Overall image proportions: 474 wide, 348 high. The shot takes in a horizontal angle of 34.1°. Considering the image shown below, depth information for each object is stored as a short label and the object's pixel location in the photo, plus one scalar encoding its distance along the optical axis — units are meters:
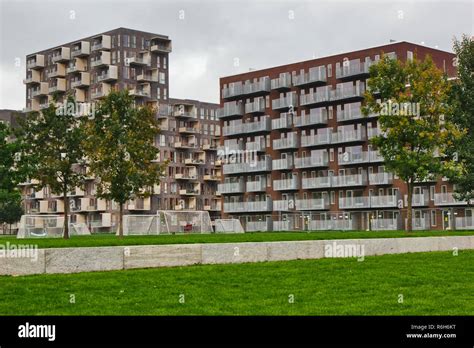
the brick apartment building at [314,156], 79.12
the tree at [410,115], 42.94
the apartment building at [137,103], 116.19
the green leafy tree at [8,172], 49.06
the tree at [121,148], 50.19
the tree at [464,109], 48.03
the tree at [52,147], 48.41
